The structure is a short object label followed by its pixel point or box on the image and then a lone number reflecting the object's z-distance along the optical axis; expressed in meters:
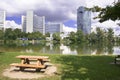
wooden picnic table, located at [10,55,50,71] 4.16
